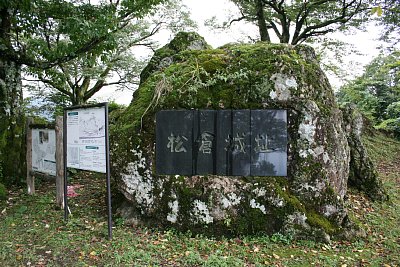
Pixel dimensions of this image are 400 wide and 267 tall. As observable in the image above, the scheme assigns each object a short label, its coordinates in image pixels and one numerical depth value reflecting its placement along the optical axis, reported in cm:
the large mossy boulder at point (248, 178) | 483
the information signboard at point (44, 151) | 589
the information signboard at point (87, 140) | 452
